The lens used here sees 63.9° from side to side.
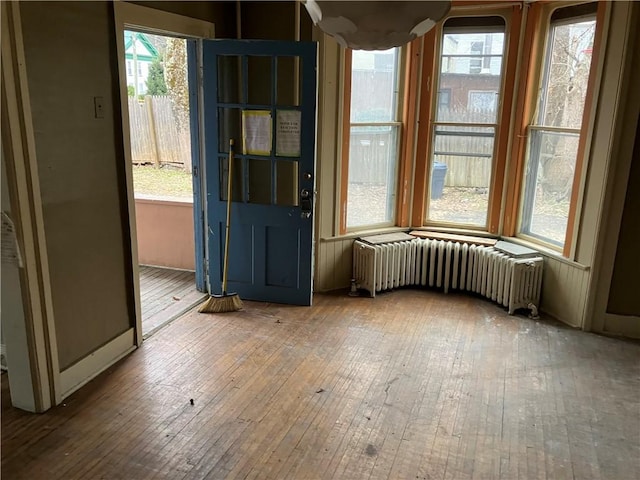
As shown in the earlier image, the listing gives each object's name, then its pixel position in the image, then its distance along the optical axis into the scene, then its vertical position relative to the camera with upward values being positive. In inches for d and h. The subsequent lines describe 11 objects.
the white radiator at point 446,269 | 164.4 -46.2
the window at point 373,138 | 174.6 -2.9
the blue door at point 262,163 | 152.5 -10.9
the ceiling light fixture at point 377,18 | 46.1 +10.2
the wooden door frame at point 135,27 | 120.5 +23.5
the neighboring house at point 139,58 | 226.4 +29.6
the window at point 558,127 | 153.3 +2.4
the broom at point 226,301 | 159.9 -54.1
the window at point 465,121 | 173.6 +3.7
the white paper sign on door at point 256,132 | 155.8 -1.4
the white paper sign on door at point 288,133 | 153.5 -1.5
